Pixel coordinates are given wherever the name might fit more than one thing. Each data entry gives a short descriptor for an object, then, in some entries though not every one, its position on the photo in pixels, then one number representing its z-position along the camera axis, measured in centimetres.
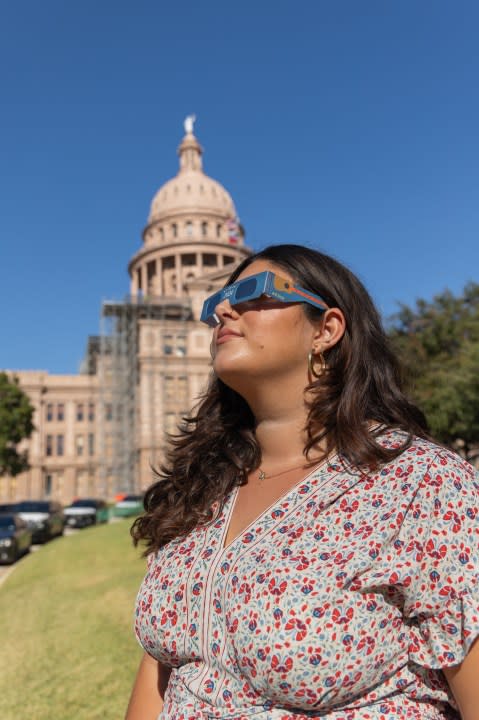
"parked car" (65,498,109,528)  3303
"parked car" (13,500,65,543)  2578
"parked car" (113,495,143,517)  3469
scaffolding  5838
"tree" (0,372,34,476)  3888
